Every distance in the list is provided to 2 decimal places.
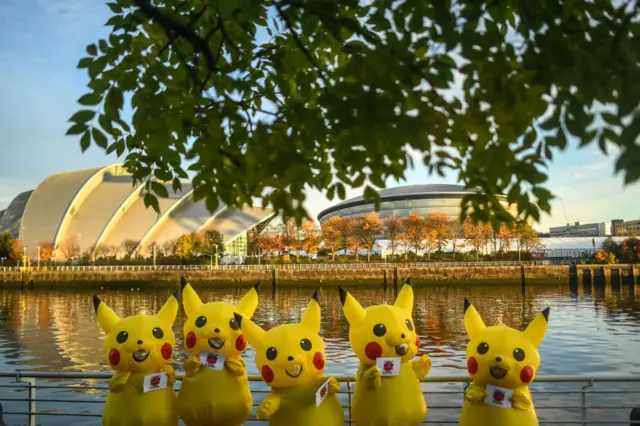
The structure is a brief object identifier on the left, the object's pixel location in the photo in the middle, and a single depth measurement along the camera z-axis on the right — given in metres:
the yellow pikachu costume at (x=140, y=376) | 4.92
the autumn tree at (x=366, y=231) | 57.28
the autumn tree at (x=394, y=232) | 59.37
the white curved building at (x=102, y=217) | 64.31
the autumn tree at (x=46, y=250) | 61.17
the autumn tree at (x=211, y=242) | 60.78
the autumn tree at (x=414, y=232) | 57.53
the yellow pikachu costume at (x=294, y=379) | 4.63
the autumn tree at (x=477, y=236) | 56.50
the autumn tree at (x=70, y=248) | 62.06
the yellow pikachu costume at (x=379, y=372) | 4.74
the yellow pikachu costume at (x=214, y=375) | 5.02
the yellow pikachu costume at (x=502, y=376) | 4.58
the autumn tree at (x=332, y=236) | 58.54
